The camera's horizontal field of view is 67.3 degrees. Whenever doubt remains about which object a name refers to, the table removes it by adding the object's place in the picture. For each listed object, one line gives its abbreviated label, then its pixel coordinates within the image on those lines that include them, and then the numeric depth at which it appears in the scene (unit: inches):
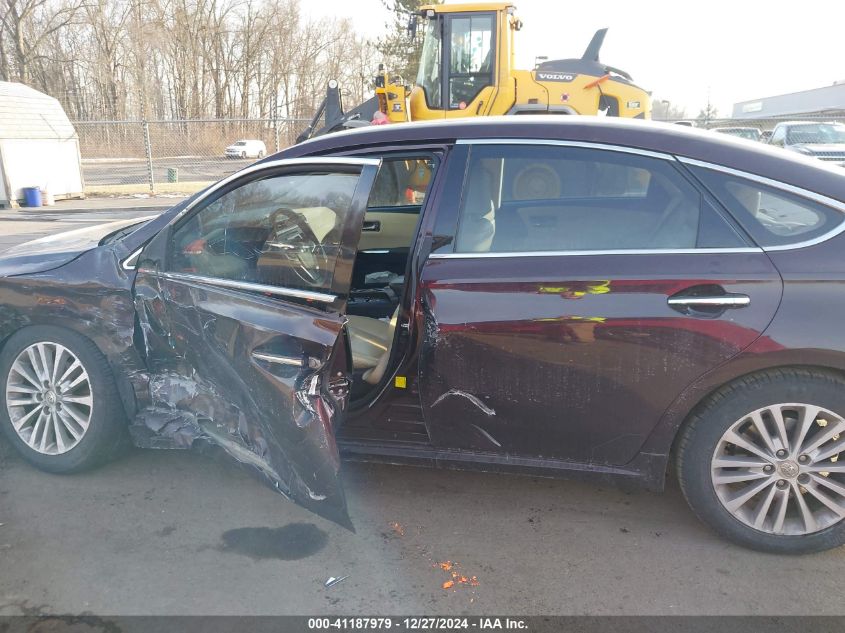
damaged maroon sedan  96.4
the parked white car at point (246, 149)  1007.6
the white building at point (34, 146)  564.4
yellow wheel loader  398.3
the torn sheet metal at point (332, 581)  99.9
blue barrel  581.6
